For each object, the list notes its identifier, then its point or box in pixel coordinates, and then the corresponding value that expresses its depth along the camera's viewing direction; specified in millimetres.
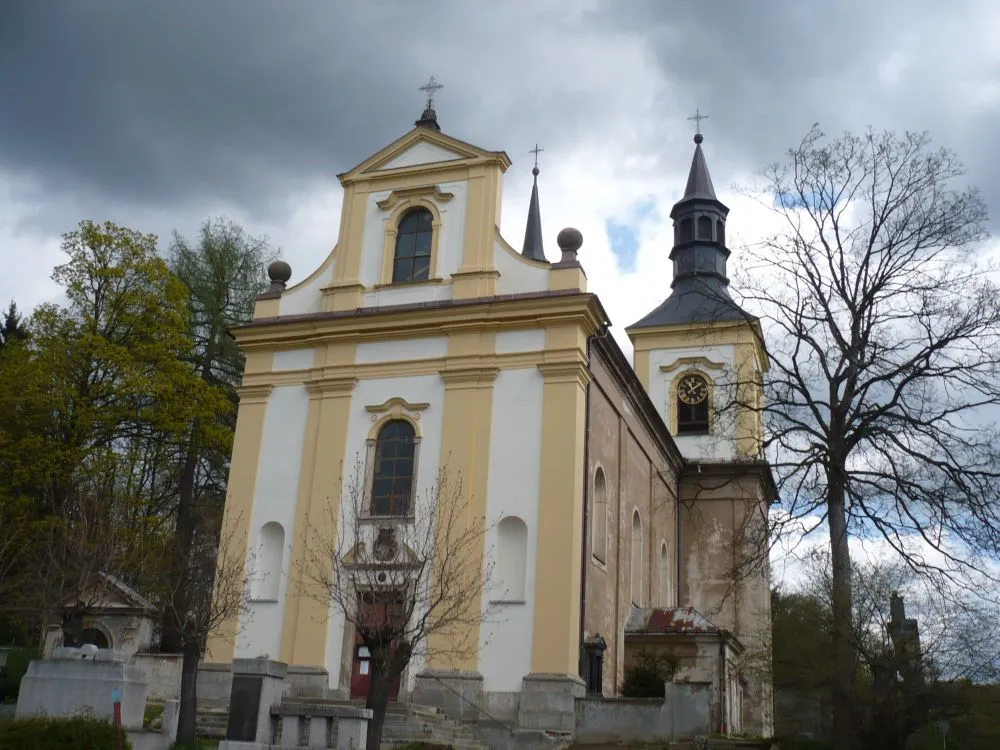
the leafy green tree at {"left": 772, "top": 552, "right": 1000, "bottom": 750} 14961
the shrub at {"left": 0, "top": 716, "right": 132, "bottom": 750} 11781
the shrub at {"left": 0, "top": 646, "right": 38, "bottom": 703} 21266
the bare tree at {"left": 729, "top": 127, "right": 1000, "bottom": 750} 17016
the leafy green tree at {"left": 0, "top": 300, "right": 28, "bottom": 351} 36659
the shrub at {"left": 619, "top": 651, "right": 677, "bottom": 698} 22016
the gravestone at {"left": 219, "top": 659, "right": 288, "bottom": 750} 14789
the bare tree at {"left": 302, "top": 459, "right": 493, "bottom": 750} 15719
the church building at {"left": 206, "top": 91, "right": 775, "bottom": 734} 20453
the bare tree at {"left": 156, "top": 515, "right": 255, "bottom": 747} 16812
